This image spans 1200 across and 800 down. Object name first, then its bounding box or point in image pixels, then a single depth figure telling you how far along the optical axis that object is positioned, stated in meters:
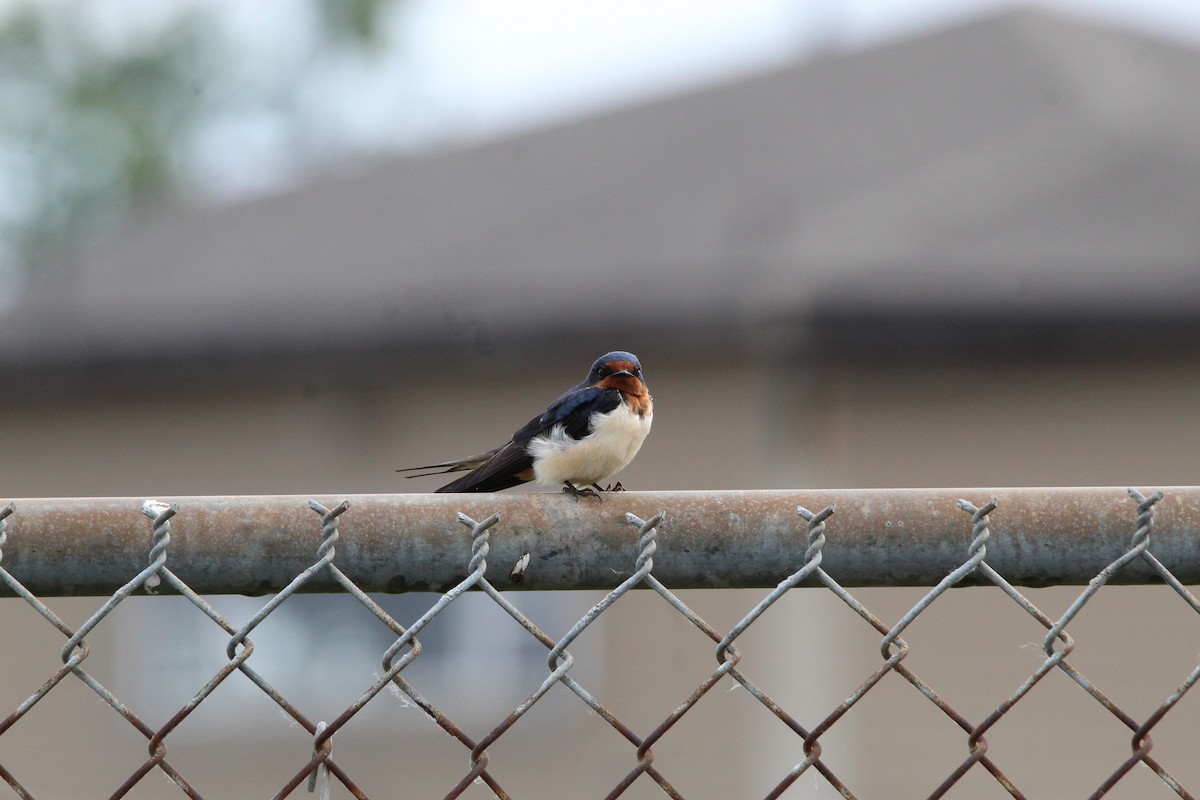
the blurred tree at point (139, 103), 54.13
